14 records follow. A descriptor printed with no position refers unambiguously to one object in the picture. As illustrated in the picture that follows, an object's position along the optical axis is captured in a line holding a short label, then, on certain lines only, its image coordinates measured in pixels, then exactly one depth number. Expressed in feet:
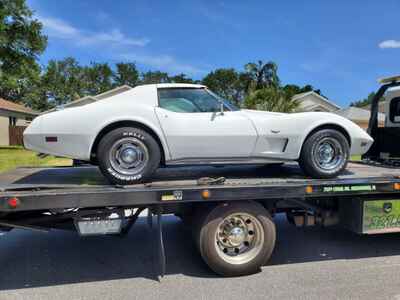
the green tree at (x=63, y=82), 210.67
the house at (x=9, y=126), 90.02
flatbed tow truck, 12.35
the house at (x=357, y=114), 91.29
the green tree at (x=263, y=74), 105.70
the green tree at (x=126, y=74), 251.19
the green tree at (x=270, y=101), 67.97
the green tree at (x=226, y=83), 195.33
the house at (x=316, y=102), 114.83
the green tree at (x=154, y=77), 238.66
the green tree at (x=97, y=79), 233.14
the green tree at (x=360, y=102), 345.45
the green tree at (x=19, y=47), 66.69
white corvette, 13.48
